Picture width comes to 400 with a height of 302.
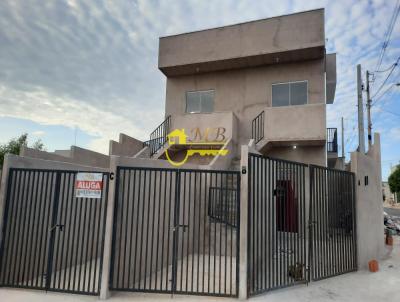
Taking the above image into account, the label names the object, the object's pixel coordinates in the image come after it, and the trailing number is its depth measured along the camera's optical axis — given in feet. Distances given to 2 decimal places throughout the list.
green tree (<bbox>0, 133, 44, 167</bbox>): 64.30
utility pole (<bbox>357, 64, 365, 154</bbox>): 31.30
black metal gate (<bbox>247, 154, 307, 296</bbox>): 15.60
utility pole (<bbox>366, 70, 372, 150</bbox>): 42.33
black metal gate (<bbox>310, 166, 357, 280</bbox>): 18.72
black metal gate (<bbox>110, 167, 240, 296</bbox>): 15.05
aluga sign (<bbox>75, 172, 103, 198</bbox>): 16.12
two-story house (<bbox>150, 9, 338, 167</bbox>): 32.30
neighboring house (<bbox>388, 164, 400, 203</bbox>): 187.54
